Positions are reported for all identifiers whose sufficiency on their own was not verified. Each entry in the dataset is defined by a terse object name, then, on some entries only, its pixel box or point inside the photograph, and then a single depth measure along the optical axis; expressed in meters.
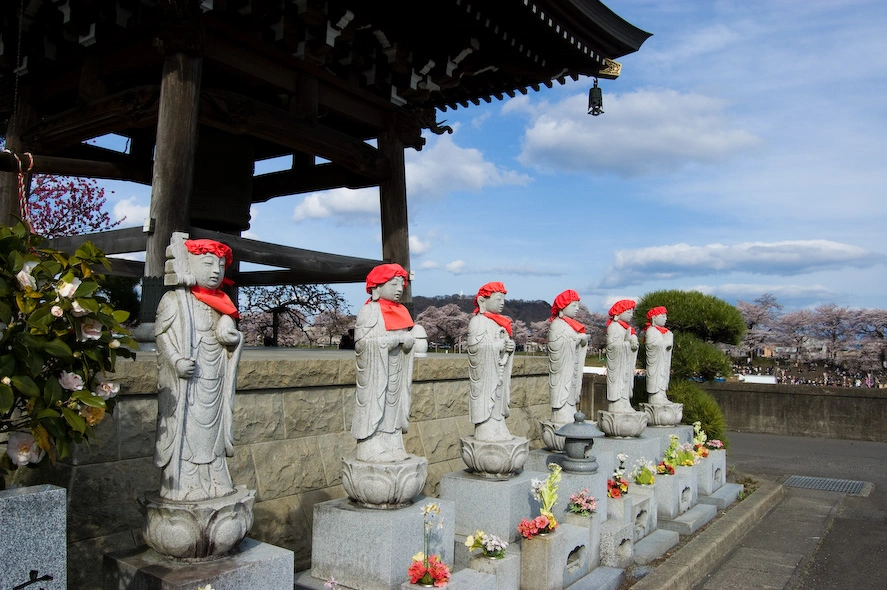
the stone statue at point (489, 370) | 5.85
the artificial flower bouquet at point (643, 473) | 7.60
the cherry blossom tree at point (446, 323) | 29.70
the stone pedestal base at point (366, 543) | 4.30
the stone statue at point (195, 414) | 3.50
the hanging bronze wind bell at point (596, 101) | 9.59
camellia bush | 2.55
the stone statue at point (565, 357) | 7.32
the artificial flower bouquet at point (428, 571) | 4.12
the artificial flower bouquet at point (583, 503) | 6.05
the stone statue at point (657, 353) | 9.93
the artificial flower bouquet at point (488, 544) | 4.81
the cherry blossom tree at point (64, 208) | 13.15
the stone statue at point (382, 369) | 4.61
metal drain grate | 10.80
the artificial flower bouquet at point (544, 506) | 5.19
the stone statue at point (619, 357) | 8.80
